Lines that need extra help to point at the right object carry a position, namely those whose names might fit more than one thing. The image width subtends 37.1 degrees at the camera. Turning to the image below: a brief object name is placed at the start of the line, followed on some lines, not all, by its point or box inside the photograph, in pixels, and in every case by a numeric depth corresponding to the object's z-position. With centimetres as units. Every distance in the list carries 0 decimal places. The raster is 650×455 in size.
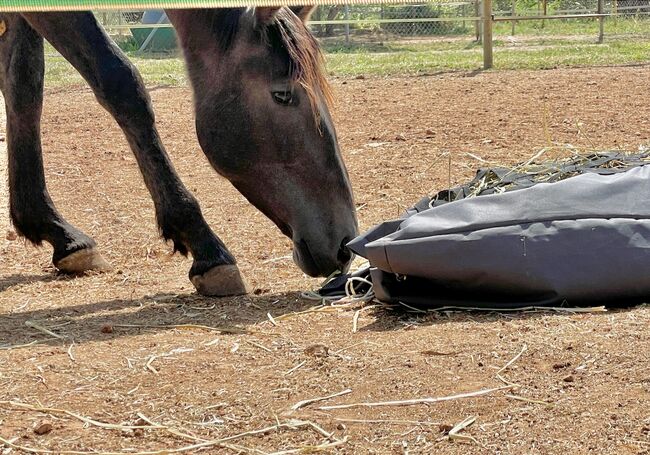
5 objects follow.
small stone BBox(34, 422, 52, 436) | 237
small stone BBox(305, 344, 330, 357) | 296
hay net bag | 318
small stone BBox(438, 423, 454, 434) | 230
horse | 386
